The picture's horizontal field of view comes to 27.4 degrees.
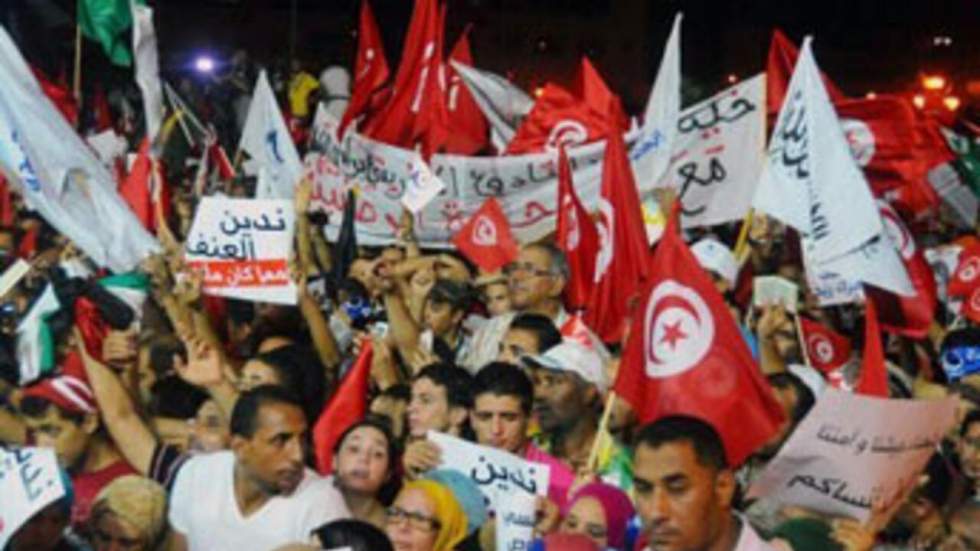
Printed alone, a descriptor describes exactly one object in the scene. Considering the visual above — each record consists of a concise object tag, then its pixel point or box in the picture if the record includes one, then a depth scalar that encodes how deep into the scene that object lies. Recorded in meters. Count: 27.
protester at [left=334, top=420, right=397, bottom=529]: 5.57
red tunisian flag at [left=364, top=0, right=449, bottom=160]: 11.03
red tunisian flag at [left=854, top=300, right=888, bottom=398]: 5.52
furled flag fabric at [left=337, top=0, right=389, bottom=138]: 11.48
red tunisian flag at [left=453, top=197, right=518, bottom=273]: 8.98
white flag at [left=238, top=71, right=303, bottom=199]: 10.57
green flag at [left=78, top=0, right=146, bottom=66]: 11.23
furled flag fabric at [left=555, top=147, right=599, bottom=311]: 8.11
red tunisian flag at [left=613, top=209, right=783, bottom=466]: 5.39
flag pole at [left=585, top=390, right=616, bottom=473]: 5.71
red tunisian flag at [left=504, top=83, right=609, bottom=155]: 10.52
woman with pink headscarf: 5.10
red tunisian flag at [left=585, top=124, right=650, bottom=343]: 7.61
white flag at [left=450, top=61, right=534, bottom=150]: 11.48
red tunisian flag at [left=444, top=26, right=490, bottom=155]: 11.12
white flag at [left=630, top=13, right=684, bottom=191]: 9.46
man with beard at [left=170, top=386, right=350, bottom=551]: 5.30
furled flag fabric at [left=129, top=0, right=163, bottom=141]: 10.70
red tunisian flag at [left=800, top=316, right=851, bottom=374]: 7.87
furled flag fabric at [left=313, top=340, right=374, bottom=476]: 6.08
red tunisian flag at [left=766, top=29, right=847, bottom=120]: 9.63
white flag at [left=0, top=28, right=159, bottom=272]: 8.27
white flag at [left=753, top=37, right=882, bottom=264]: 7.75
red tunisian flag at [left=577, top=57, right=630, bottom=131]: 10.42
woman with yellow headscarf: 5.21
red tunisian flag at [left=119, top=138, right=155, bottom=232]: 9.85
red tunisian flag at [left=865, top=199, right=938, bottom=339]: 8.10
